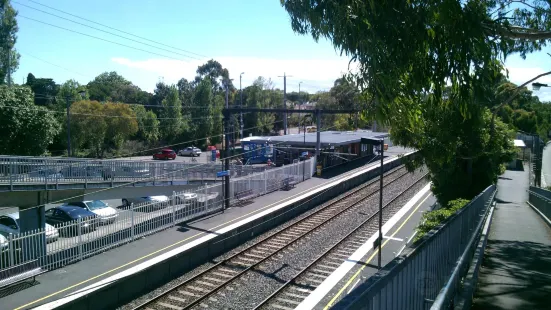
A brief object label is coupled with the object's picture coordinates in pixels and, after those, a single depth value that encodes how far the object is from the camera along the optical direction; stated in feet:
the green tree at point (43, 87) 196.54
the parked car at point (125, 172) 63.46
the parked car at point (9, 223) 58.11
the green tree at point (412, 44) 22.31
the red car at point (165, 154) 158.20
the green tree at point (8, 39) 120.37
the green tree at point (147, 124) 165.68
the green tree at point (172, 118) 175.42
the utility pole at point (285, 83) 161.16
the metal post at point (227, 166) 69.34
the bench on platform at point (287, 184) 93.96
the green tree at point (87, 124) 126.41
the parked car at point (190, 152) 171.83
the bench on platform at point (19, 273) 39.40
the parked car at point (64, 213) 65.10
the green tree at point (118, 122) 133.49
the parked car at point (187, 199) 64.23
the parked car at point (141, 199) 79.68
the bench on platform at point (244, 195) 79.62
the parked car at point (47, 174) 52.75
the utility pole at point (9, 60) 121.74
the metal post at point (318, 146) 114.42
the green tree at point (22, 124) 91.56
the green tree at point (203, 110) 182.29
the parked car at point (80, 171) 58.13
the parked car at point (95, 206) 67.79
